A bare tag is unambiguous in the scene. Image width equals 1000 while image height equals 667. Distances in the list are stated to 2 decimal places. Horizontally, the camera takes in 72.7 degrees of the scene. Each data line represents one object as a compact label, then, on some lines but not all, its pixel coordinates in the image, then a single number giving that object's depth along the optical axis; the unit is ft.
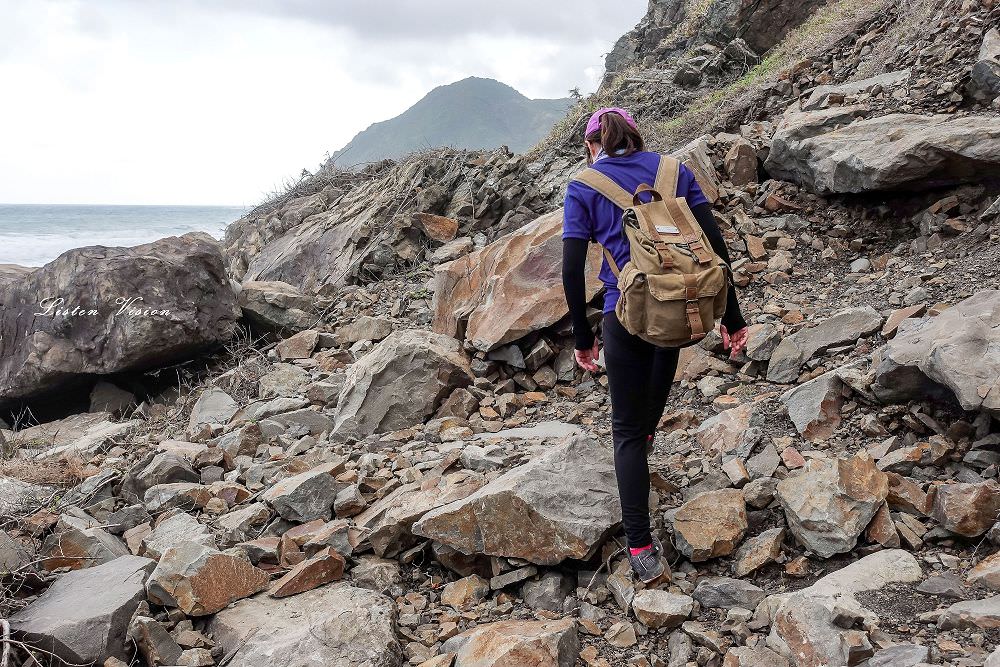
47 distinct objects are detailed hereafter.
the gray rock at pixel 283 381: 19.19
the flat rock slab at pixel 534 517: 9.20
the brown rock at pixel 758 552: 8.63
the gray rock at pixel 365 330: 21.86
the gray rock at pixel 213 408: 18.63
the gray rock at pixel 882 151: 15.60
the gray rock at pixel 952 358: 9.16
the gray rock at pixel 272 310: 23.86
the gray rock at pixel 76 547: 10.27
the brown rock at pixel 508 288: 17.02
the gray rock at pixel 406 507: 10.15
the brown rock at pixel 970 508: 7.95
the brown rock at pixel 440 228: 27.40
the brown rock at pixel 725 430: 11.60
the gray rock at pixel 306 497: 11.31
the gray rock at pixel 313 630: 7.92
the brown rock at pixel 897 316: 12.56
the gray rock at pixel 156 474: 13.24
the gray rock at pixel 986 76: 17.61
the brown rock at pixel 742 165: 20.54
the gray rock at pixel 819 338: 13.15
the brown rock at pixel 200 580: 8.85
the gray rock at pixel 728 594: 8.12
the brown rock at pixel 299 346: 21.88
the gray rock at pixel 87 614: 8.02
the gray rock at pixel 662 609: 8.00
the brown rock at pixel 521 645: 7.36
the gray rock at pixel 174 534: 10.02
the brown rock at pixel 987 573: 7.05
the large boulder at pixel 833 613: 6.48
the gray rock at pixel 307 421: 16.05
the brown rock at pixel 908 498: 8.66
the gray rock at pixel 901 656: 6.12
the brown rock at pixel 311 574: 9.32
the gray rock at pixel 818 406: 11.08
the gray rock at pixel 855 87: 20.68
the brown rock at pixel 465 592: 9.25
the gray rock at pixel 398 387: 15.38
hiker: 8.48
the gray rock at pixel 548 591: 8.99
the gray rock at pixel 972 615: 6.36
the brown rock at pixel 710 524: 8.96
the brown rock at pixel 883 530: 8.30
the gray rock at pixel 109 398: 21.71
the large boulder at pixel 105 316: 21.02
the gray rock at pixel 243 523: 10.75
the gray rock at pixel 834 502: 8.46
